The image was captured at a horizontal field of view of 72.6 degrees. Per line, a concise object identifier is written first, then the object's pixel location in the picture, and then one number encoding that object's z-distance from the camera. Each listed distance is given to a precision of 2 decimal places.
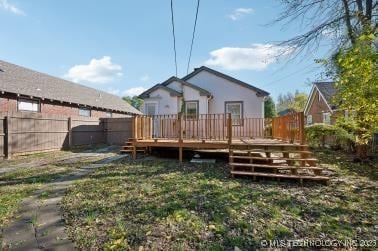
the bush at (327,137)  12.84
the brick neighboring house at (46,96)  13.44
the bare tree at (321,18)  11.17
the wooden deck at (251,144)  6.85
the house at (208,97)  14.30
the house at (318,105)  23.05
